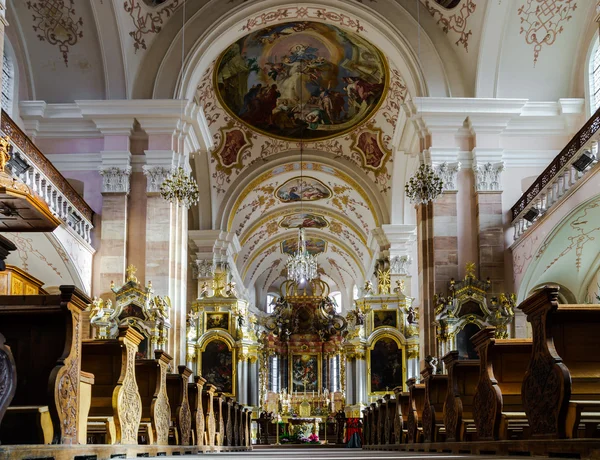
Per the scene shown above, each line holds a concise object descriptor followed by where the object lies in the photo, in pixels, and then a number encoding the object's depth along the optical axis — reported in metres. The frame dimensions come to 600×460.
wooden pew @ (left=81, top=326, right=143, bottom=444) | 7.43
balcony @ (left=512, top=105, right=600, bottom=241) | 12.97
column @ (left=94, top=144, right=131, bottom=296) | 16.67
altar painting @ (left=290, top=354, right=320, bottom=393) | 33.78
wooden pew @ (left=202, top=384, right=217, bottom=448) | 12.17
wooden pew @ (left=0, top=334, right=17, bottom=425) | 4.80
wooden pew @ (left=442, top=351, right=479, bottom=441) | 8.10
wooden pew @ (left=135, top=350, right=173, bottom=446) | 8.68
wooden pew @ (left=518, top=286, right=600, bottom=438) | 5.55
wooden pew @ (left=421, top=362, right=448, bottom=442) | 9.40
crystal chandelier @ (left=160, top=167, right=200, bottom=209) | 15.20
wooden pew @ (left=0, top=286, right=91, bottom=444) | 5.66
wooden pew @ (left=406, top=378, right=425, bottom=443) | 10.65
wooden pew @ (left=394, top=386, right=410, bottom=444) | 12.00
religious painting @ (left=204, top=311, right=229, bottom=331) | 23.82
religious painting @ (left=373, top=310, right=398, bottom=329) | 24.72
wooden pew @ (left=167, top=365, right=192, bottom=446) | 10.05
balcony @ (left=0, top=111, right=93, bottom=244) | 13.22
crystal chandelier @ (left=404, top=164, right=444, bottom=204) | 15.34
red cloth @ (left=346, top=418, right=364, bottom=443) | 23.60
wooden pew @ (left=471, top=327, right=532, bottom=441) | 6.92
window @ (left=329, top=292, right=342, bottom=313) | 39.76
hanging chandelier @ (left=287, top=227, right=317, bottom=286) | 24.77
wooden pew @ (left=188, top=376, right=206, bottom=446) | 11.04
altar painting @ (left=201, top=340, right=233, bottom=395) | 23.41
